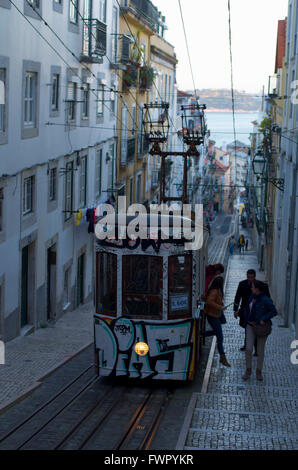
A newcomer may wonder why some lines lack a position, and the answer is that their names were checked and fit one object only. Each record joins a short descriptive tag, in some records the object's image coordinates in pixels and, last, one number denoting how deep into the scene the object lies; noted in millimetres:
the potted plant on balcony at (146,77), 33569
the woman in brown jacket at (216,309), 12000
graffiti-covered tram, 10906
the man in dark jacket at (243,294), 12421
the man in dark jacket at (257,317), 11266
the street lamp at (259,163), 27072
